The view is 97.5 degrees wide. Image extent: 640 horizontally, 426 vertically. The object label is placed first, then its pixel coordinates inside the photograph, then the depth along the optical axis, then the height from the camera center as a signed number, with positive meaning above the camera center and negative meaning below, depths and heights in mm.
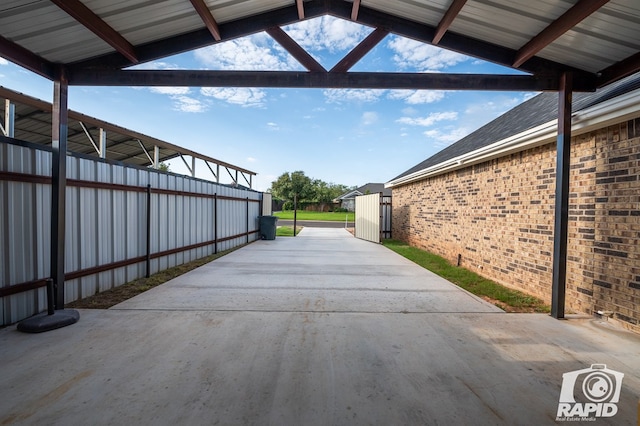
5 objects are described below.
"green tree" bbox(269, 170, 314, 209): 51531 +3520
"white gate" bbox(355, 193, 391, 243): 12352 -537
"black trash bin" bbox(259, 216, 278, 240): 13038 -1008
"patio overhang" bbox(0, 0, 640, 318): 3127 +1988
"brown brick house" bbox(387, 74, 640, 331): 3414 +94
